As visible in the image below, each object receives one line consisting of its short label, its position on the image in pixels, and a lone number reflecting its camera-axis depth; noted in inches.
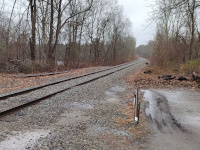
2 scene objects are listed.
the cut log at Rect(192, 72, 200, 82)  446.1
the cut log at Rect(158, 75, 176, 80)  506.9
